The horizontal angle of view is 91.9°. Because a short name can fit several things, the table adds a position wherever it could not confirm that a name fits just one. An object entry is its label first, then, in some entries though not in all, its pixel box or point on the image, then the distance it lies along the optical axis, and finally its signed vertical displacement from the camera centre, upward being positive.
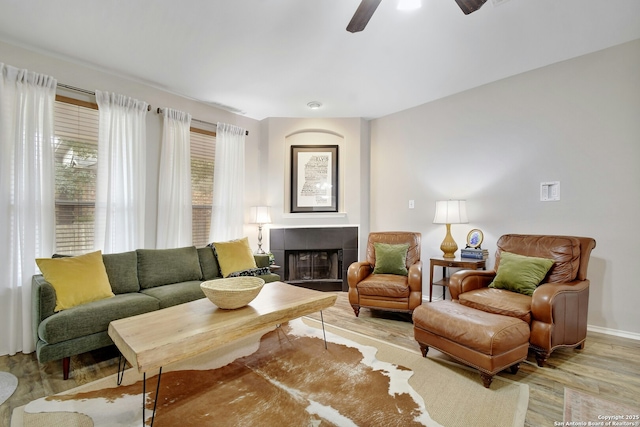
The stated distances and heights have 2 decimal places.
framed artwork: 4.74 +0.54
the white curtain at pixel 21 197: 2.57 +0.12
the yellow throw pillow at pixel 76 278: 2.37 -0.54
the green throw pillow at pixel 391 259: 3.60 -0.54
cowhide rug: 1.70 -1.13
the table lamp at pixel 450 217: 3.63 -0.03
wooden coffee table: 1.60 -0.69
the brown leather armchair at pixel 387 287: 3.21 -0.78
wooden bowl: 2.10 -0.57
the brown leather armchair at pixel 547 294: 2.26 -0.66
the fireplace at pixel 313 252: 4.62 -0.58
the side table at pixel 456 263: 3.33 -0.54
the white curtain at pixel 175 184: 3.64 +0.34
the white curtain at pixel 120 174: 3.14 +0.40
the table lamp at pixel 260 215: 4.45 -0.03
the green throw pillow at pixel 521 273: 2.64 -0.51
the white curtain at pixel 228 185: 4.24 +0.38
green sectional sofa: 2.17 -0.73
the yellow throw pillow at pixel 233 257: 3.57 -0.52
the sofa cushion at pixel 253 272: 3.46 -0.68
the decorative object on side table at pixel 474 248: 3.49 -0.39
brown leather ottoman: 1.99 -0.84
